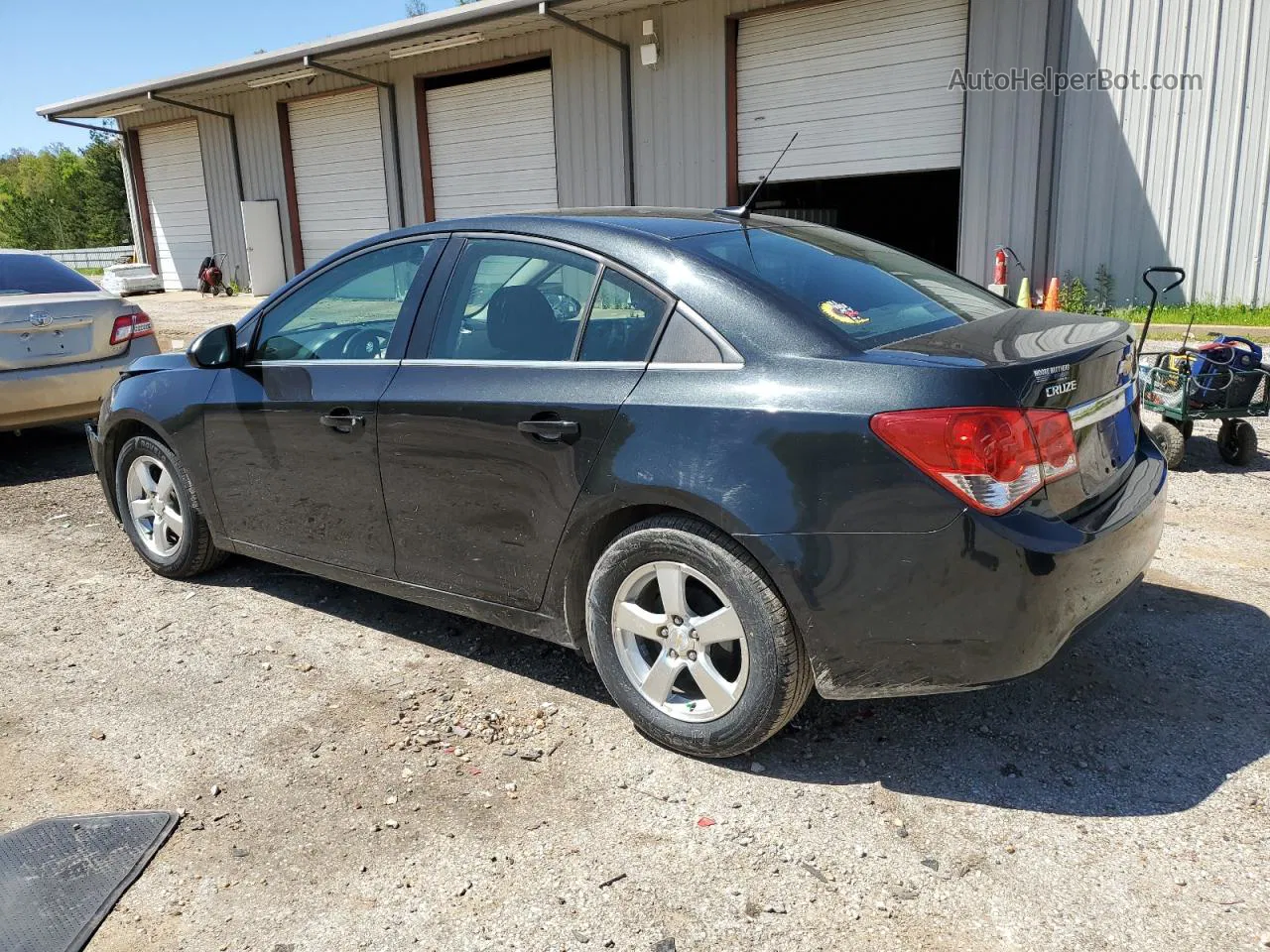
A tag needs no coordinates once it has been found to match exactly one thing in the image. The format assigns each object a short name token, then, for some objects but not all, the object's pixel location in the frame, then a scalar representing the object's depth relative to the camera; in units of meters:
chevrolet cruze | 2.65
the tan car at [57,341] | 6.87
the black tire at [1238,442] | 6.12
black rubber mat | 2.48
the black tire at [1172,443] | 6.10
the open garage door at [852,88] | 12.48
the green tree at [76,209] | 59.56
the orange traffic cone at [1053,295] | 11.50
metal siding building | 11.23
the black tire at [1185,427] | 6.35
